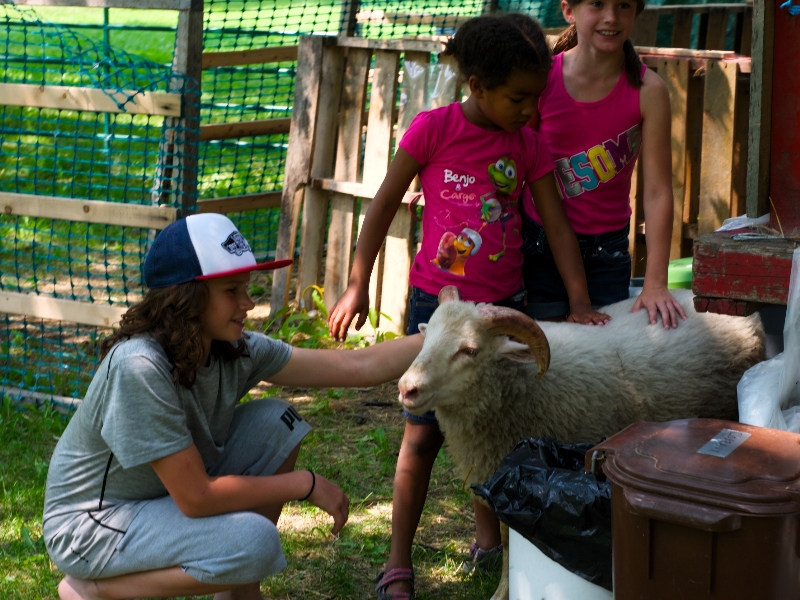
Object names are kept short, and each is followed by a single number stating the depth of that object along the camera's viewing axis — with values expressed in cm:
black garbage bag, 235
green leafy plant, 577
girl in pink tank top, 332
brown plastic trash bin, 196
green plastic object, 429
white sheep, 310
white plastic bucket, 245
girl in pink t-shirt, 322
